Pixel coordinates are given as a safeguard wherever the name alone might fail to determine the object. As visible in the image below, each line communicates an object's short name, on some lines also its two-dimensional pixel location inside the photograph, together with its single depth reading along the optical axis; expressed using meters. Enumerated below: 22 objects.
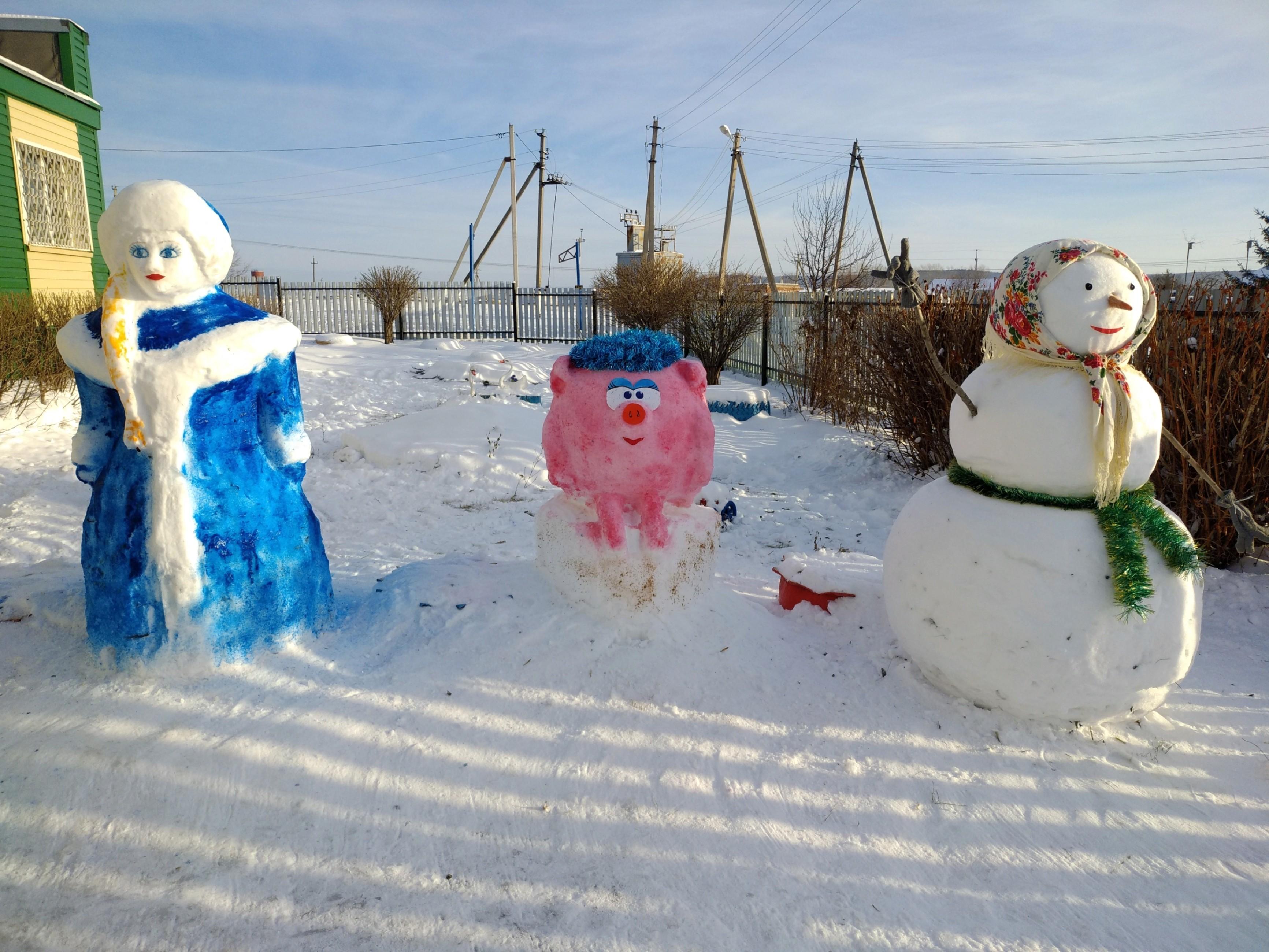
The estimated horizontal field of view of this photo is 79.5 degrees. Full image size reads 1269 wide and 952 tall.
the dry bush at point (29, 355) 7.17
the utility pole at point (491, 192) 23.38
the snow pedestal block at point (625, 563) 2.95
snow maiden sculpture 2.50
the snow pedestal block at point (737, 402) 9.09
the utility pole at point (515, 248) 22.86
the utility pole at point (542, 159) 24.33
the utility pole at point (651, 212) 24.05
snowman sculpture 2.31
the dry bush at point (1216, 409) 4.05
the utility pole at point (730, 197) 20.02
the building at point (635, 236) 33.34
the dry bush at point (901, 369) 6.08
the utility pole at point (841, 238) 17.31
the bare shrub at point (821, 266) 17.30
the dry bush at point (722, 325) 11.95
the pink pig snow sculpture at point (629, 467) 2.85
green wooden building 10.16
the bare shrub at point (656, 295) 13.40
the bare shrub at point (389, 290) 18.03
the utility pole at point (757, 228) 20.66
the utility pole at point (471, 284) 19.02
